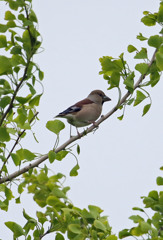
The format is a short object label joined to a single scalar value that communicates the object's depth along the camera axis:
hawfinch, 14.61
